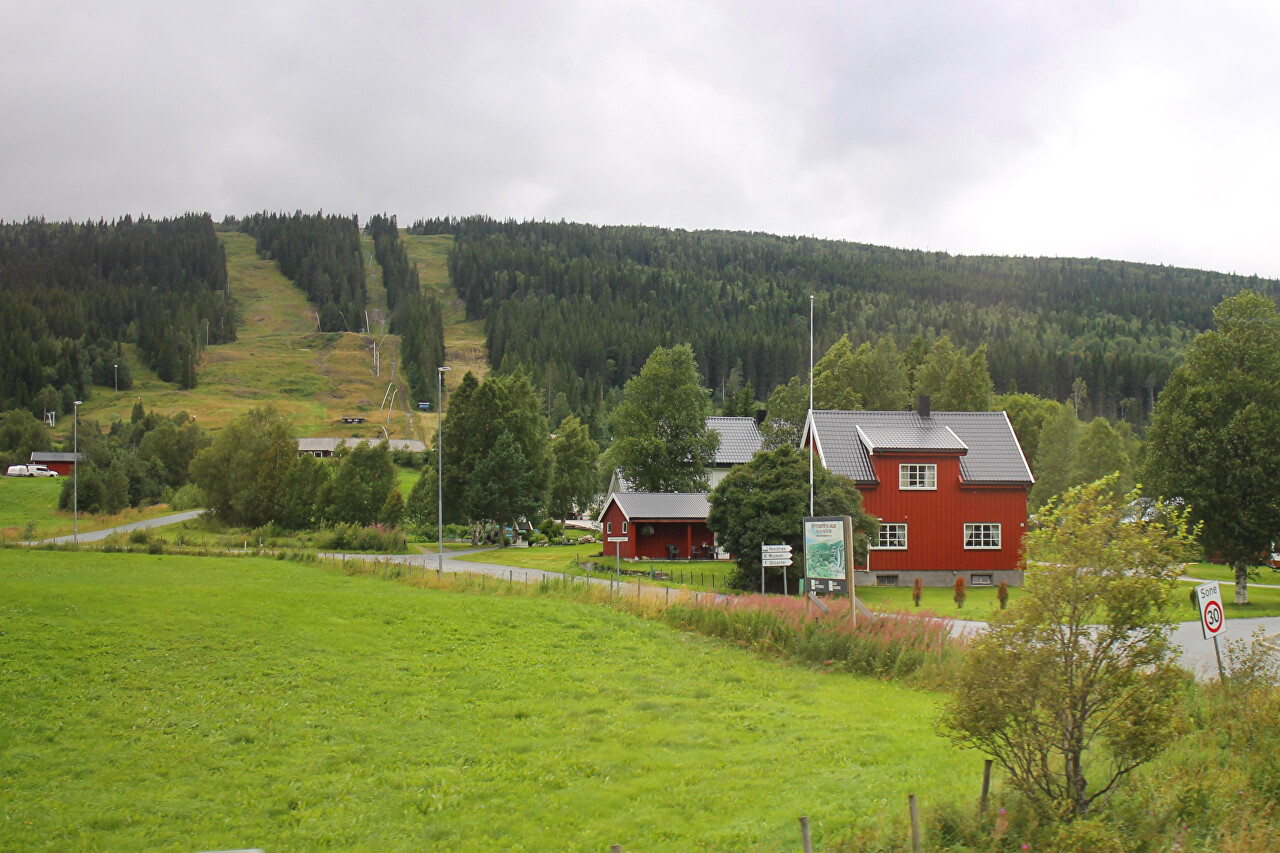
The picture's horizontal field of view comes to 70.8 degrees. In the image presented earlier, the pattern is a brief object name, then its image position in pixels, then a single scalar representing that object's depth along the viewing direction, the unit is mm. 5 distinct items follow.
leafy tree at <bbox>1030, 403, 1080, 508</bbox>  72812
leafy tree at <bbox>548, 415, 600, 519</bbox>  78125
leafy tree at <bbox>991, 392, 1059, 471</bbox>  86562
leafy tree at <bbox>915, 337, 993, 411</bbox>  74562
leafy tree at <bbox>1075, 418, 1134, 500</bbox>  70400
